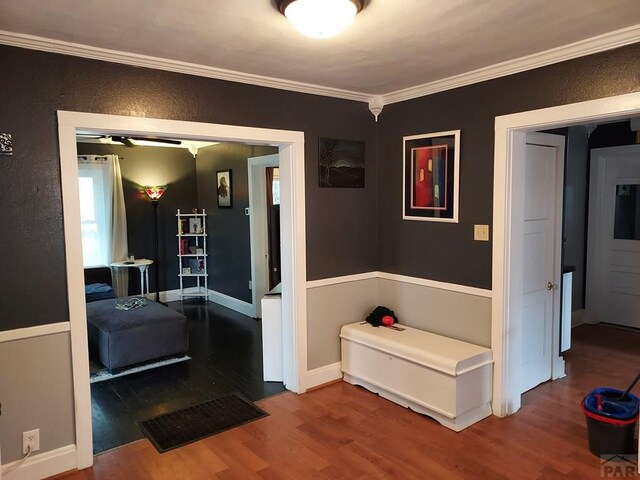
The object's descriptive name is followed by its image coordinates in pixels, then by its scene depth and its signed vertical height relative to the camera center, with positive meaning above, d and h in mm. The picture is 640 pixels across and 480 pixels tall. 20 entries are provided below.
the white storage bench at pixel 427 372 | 3170 -1196
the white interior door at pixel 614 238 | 5379 -413
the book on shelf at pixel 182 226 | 7139 -242
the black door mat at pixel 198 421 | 3092 -1489
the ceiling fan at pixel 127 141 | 5839 +901
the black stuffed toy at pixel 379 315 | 4004 -934
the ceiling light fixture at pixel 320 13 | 2027 +860
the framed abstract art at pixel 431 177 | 3607 +236
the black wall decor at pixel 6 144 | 2518 +371
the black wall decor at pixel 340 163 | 3875 +379
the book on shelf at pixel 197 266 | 7172 -852
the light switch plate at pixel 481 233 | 3408 -202
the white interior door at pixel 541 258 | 3627 -435
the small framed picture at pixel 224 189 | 6543 +293
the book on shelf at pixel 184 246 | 7156 -548
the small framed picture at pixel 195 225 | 7238 -230
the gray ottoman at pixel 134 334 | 4234 -1145
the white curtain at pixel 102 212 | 6557 -6
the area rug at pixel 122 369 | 4164 -1452
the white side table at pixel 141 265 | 6504 -751
